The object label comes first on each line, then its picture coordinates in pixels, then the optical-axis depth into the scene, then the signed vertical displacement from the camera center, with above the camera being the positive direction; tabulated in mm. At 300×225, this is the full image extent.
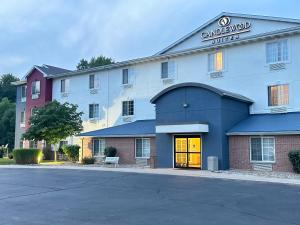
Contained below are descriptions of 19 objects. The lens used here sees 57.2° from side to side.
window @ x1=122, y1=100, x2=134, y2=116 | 23530 +2425
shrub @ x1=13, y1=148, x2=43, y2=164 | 22857 -1644
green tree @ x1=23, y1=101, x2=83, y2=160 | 22291 +1030
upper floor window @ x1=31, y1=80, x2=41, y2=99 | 29171 +5113
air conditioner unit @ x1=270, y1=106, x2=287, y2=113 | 17403 +1694
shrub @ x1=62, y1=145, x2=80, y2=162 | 24713 -1342
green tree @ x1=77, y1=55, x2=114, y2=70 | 44333 +12264
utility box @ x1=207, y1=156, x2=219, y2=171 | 16119 -1576
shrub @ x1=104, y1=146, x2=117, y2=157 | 20814 -1125
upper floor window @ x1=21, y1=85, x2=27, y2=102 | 31419 +5065
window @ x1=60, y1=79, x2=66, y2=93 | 27782 +5081
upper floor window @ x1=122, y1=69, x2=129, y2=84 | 23826 +5217
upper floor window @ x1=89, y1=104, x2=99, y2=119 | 25440 +2354
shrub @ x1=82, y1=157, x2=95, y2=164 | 21427 -1856
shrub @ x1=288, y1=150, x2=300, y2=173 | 14507 -1212
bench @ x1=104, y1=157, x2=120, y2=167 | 19506 -1697
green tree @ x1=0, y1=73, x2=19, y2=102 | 52199 +9223
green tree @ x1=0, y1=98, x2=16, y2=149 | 38672 +1319
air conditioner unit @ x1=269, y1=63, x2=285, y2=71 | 17505 +4473
